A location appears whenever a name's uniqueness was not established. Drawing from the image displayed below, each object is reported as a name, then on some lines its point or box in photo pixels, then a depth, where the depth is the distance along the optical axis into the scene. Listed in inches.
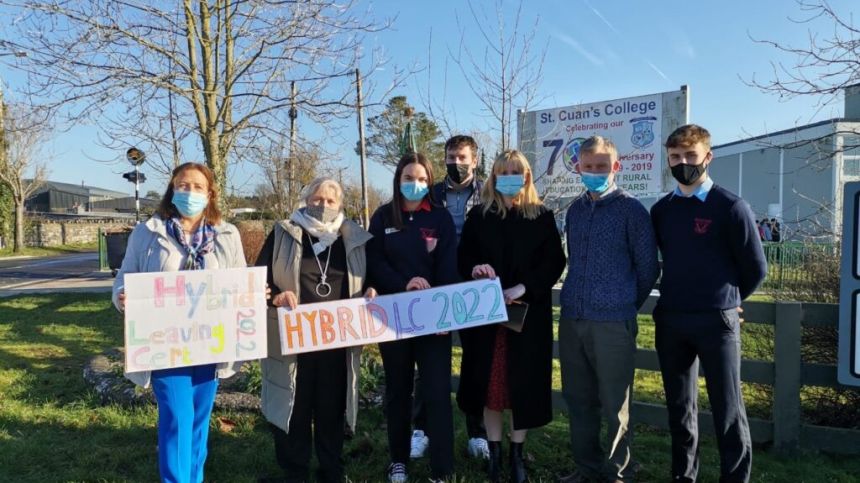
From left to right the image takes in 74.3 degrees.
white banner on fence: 394.3
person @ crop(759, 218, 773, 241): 546.1
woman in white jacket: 125.7
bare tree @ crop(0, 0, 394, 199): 246.4
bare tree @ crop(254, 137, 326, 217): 325.9
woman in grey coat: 139.1
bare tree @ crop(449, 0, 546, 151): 274.8
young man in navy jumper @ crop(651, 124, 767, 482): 126.0
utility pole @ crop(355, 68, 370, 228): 754.1
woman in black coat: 139.9
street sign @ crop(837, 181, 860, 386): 133.1
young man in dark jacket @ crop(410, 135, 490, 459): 161.8
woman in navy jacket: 142.0
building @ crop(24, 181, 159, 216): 2662.4
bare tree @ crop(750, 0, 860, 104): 170.7
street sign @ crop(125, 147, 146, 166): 304.0
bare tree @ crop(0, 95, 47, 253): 1288.8
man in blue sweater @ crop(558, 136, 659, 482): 133.3
